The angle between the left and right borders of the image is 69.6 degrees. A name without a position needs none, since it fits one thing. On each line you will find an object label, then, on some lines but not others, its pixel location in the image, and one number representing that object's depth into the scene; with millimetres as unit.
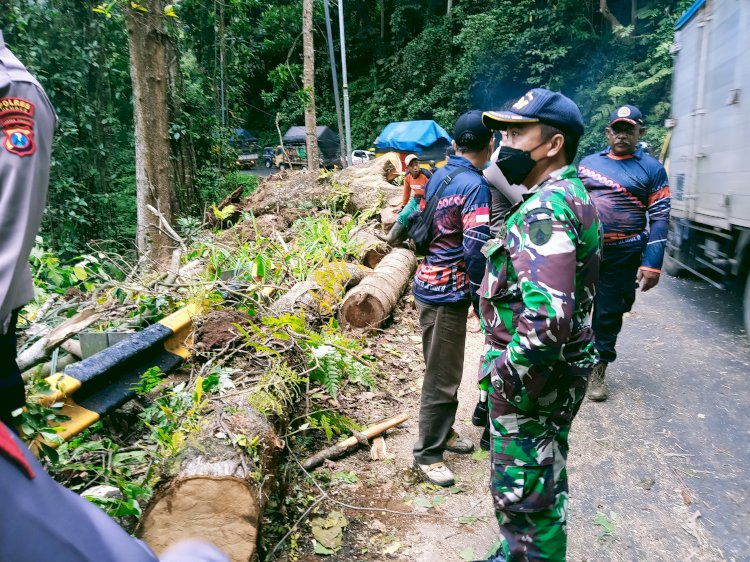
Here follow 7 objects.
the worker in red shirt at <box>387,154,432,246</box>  3770
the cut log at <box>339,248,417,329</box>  6227
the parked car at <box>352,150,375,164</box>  26906
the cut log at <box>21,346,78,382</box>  3793
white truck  5164
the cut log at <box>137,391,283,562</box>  2459
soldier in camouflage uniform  1986
